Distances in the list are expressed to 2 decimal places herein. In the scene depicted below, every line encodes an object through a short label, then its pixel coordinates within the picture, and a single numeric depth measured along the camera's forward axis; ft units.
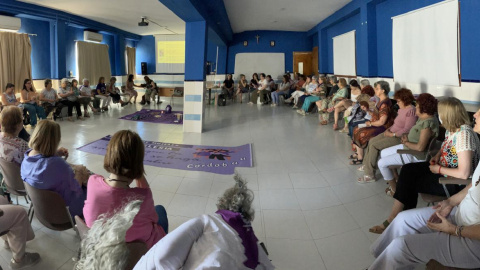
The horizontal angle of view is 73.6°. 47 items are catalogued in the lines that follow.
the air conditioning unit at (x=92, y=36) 37.37
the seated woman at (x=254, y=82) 43.42
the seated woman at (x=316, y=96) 30.29
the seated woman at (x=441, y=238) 5.38
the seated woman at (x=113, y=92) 36.15
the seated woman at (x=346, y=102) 22.91
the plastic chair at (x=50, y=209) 6.97
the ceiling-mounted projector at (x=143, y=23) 33.17
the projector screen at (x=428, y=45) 15.71
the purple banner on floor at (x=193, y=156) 14.97
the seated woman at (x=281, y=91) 39.17
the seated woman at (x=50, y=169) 7.09
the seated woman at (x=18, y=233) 6.82
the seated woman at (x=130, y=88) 39.52
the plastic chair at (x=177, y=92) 40.00
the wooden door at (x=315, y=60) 44.86
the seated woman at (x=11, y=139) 8.73
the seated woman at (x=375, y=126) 14.17
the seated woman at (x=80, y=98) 28.88
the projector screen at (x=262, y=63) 48.16
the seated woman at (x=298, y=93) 35.60
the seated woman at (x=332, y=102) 25.19
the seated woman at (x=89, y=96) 30.45
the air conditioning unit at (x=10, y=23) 26.16
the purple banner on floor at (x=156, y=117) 27.65
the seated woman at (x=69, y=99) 27.53
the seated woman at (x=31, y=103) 23.93
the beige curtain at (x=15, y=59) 27.35
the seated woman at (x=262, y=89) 40.40
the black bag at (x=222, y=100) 39.55
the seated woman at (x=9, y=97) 22.33
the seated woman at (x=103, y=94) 33.17
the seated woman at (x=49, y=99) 25.61
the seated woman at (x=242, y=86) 43.68
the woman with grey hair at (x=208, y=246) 3.24
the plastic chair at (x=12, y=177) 8.63
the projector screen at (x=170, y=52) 51.67
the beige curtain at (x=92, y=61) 37.06
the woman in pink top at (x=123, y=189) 5.32
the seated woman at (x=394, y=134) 12.26
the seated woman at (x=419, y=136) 10.27
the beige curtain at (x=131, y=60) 49.16
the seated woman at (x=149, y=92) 39.57
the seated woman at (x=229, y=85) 41.76
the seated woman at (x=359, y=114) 17.21
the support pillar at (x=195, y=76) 23.24
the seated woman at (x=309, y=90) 32.32
